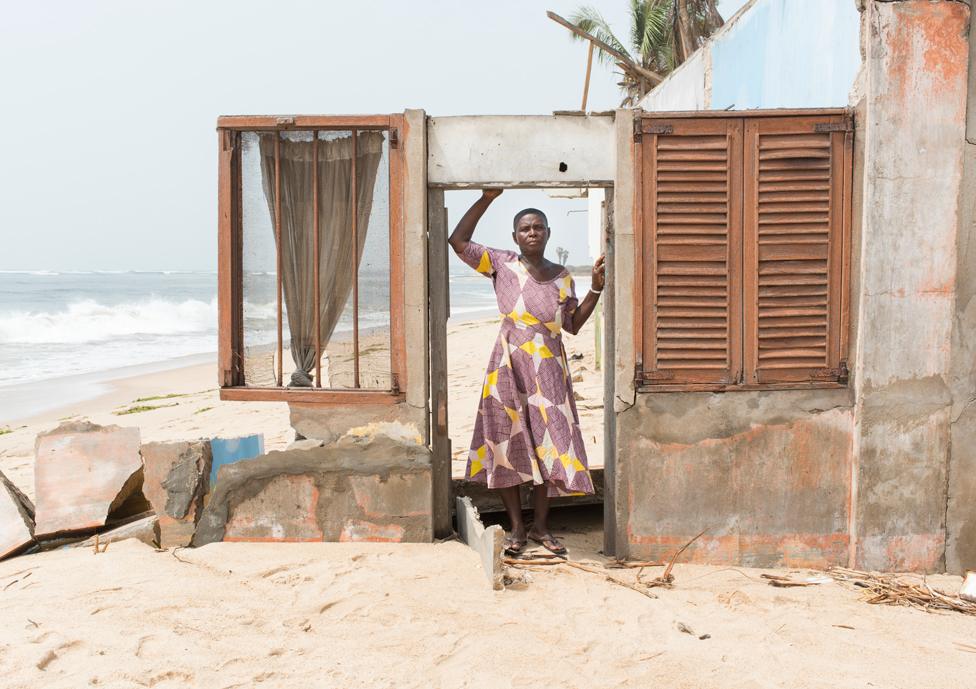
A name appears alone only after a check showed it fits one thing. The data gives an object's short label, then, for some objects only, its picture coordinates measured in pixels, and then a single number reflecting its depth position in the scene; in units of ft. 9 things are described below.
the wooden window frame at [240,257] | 16.21
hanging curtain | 16.53
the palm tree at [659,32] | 82.17
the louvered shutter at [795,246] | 16.01
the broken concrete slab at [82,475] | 16.85
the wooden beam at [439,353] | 16.60
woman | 16.58
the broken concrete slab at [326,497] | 16.33
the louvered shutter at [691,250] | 16.03
